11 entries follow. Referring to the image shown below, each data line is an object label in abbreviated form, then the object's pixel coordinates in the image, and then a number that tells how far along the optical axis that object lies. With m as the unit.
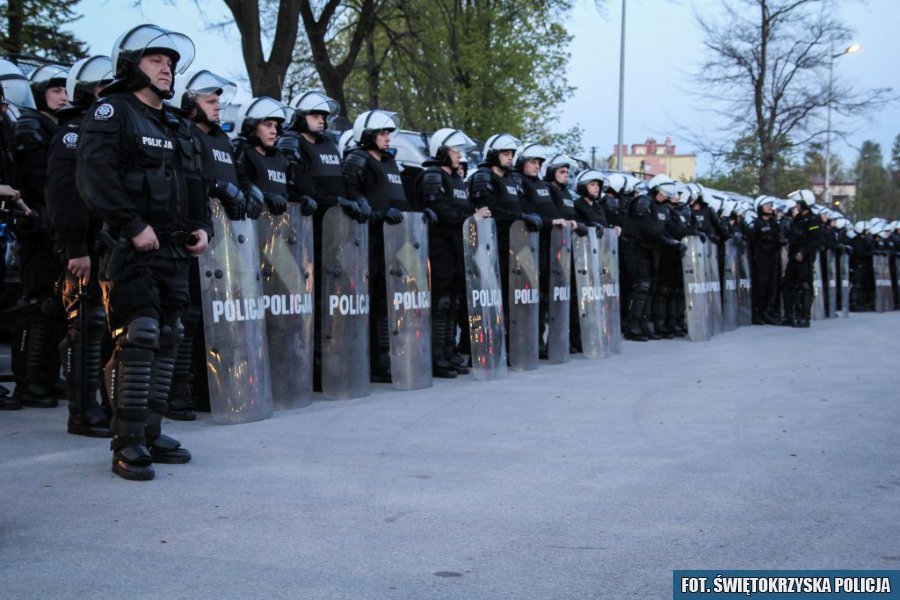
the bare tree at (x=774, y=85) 31.81
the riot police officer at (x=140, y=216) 5.06
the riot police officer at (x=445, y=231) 9.74
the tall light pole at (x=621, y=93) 33.44
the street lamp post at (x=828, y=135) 32.88
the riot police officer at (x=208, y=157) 6.86
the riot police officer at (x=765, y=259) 18.44
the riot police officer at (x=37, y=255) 6.94
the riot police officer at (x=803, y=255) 18.50
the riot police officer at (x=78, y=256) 5.81
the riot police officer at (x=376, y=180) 9.00
